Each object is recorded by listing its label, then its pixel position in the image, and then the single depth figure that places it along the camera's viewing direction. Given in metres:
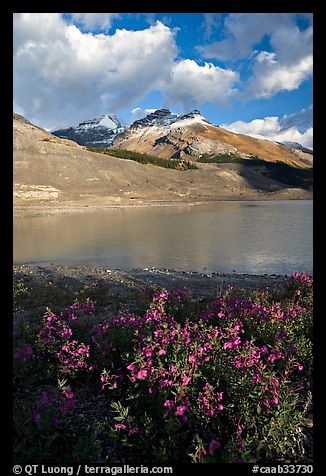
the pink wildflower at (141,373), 3.55
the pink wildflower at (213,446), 2.99
